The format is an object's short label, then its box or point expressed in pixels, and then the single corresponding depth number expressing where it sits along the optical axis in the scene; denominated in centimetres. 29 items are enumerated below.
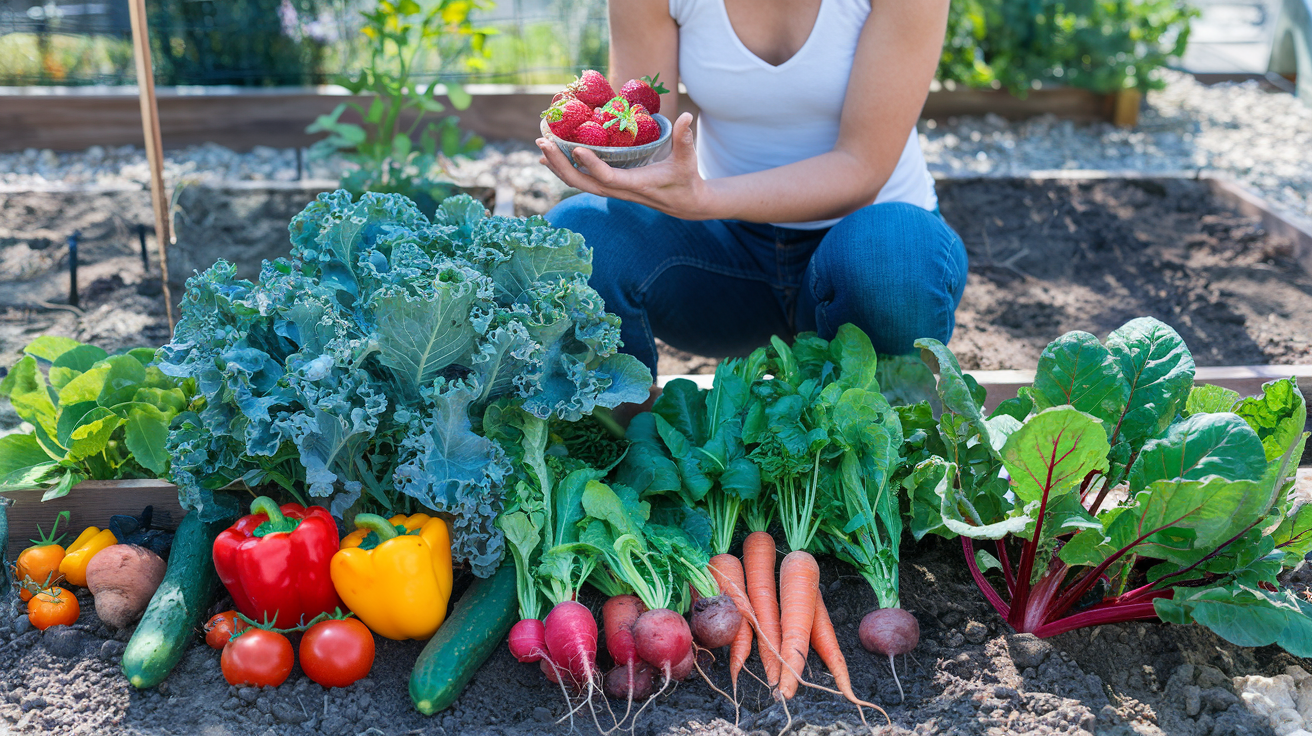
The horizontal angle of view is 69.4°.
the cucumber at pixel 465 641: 167
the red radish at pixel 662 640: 168
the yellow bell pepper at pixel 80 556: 194
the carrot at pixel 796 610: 176
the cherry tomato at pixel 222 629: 181
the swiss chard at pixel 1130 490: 161
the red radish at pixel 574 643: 169
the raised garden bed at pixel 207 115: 490
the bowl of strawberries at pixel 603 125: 198
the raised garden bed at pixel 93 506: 211
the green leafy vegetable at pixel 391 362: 178
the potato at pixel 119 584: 185
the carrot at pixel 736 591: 180
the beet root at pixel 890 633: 175
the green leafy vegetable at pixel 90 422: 205
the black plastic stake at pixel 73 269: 328
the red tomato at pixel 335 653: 172
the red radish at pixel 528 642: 174
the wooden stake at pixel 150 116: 237
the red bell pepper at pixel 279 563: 178
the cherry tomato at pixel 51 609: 186
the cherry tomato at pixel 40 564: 195
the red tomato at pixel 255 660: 170
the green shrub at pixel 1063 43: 535
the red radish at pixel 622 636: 171
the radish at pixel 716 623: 177
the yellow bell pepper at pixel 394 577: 177
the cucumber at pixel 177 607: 169
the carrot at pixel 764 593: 179
